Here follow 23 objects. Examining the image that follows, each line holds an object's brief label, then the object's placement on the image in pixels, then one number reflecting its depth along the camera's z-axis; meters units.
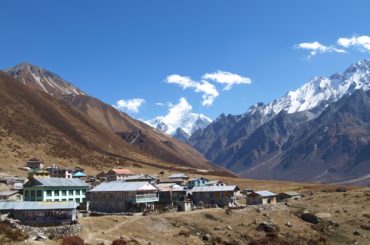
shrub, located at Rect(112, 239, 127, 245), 72.56
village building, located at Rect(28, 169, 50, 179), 136.45
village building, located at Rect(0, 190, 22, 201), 99.38
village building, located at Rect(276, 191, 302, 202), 137.12
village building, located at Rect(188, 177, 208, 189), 151.00
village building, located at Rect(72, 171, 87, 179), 159.38
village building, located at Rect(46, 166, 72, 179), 151.38
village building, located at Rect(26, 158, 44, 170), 164.12
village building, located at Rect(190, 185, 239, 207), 118.75
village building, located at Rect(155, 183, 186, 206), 118.26
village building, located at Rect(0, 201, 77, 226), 79.12
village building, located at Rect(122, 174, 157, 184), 146.38
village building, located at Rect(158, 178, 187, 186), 151.88
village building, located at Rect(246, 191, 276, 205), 121.88
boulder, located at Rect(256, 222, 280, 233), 91.81
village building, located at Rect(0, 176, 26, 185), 124.01
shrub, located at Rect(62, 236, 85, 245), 69.90
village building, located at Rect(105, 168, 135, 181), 165.59
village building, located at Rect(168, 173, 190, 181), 174.18
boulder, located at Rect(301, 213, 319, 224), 102.07
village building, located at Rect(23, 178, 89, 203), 99.38
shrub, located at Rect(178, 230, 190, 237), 83.39
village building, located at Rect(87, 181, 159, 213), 103.06
